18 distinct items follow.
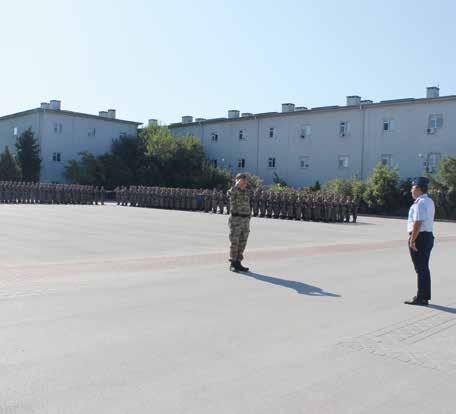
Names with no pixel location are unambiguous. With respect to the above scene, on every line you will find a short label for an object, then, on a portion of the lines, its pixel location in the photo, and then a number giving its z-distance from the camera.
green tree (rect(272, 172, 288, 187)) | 48.52
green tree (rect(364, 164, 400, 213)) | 38.16
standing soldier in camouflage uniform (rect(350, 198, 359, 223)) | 28.23
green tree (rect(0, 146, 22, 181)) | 48.56
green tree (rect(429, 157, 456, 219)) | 34.75
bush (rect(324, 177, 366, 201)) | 39.25
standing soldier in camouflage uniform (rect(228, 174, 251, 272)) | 10.31
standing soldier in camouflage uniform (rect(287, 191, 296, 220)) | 28.81
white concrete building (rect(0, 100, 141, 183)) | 53.16
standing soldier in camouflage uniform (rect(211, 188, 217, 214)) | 32.69
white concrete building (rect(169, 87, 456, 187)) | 41.03
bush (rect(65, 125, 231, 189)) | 50.81
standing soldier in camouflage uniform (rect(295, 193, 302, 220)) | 28.61
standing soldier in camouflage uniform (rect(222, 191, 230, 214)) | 31.91
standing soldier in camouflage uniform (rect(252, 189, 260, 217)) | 30.17
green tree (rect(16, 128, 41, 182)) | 49.41
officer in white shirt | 7.75
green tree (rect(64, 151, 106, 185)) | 50.69
